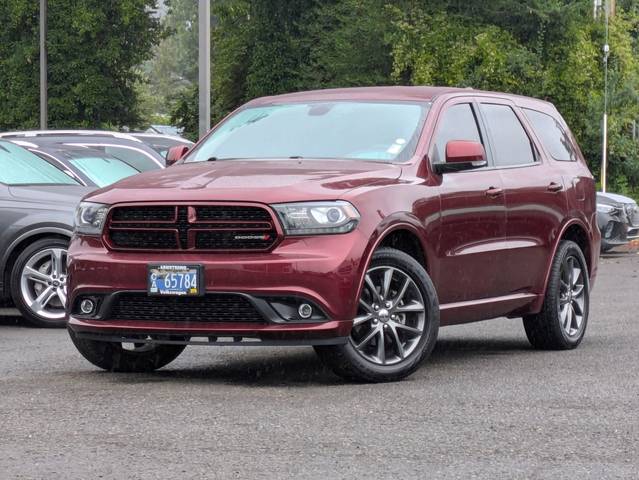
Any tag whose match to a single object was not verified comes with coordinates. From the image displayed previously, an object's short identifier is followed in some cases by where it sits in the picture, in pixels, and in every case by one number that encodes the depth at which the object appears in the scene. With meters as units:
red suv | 8.57
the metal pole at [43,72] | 49.37
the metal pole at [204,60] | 22.28
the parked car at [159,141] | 15.66
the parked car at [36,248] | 13.18
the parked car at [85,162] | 13.97
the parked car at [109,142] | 14.56
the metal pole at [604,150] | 32.88
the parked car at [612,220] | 23.98
